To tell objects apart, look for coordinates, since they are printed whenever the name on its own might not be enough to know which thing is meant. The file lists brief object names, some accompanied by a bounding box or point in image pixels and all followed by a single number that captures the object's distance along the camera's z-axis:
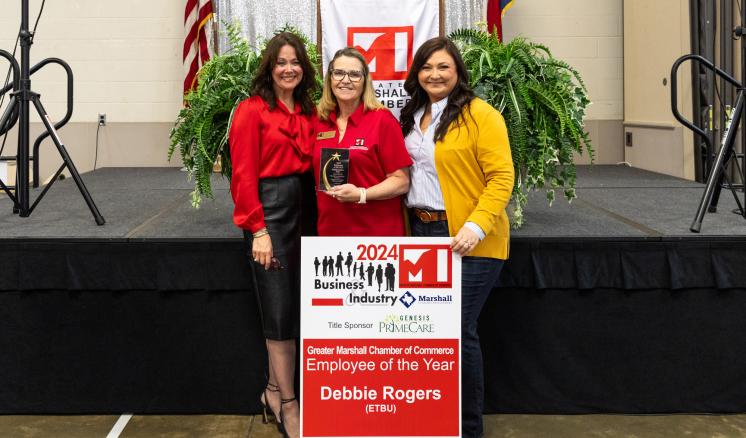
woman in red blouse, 2.49
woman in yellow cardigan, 2.42
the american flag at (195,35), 7.20
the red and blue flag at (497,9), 7.16
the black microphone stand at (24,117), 3.43
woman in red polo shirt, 2.45
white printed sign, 2.46
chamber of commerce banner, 3.26
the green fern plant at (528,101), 3.07
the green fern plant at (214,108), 3.08
